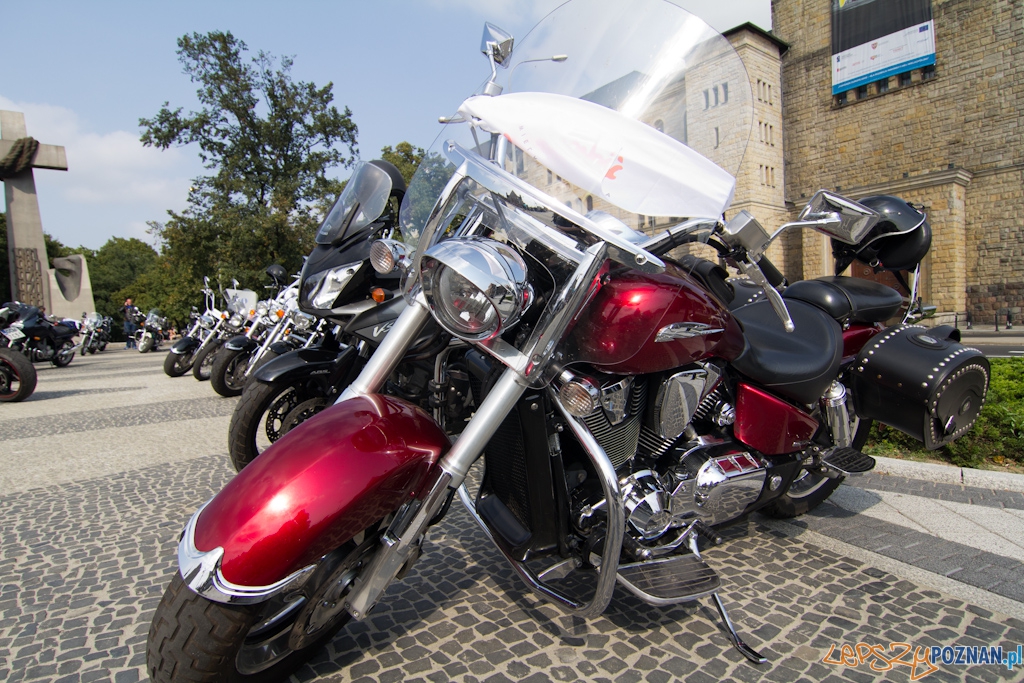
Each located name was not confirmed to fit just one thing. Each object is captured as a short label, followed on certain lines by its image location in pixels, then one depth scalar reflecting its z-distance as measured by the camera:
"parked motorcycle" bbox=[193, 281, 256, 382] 9.05
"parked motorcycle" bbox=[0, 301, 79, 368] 9.36
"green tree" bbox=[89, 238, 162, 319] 48.65
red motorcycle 1.33
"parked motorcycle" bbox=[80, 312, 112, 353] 19.03
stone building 23.00
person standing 23.97
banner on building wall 24.98
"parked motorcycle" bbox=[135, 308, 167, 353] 19.19
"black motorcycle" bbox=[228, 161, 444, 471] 3.25
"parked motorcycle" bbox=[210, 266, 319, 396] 6.20
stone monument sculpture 23.20
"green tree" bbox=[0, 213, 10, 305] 35.41
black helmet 2.41
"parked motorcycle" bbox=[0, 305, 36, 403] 7.27
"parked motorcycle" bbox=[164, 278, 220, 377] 9.44
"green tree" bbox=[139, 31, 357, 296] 24.05
